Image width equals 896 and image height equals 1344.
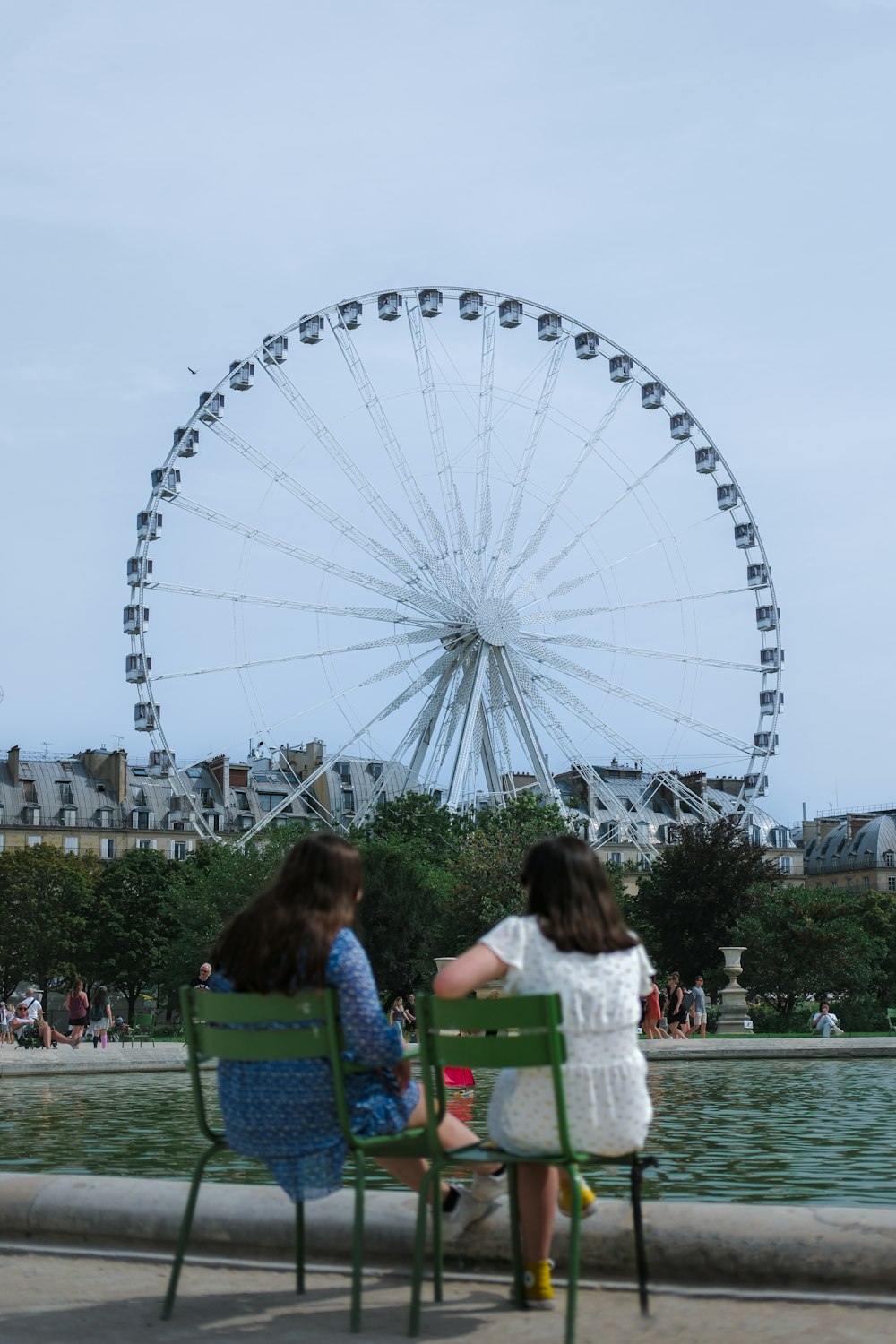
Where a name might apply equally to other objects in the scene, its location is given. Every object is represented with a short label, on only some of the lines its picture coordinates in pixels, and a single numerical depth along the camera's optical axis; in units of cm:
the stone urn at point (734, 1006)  3694
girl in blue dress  523
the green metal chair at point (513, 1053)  480
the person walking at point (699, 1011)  3269
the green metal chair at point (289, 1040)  511
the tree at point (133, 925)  7406
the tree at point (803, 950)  4403
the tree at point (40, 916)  7631
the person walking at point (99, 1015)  3795
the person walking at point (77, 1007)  3167
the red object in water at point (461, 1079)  1451
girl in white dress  509
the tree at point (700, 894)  5072
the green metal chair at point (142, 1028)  4070
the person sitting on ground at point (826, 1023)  3372
